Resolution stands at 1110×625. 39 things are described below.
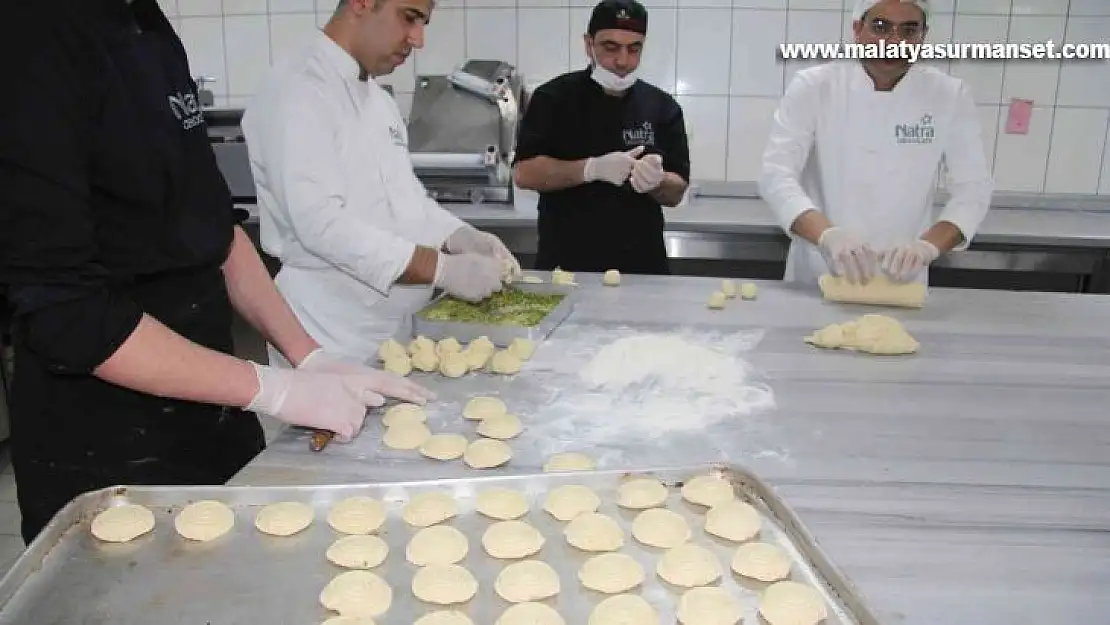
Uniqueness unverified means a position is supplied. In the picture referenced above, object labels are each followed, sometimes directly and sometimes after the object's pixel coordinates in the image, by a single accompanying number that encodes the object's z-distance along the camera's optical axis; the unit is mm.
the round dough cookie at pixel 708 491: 1108
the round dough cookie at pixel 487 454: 1290
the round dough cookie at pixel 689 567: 979
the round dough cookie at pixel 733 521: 1053
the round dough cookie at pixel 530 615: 906
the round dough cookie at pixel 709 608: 904
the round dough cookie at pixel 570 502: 1098
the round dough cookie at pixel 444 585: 945
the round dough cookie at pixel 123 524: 1009
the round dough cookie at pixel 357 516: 1060
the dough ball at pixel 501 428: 1377
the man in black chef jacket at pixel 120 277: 1136
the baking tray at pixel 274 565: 909
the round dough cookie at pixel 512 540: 1025
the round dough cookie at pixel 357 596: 920
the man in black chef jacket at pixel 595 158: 2930
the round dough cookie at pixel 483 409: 1449
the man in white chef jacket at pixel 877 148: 2545
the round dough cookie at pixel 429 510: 1079
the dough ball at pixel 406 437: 1352
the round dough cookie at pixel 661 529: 1054
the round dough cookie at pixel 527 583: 956
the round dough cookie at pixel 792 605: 887
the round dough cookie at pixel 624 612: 902
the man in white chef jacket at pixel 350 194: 1929
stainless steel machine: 3609
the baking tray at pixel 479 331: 1833
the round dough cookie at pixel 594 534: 1040
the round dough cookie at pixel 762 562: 973
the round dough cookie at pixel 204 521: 1029
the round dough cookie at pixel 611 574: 965
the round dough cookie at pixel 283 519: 1051
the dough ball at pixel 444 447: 1321
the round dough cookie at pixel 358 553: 996
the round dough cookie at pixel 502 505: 1094
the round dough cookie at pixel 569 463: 1254
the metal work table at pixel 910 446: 1012
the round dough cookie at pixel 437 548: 1012
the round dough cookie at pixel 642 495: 1113
